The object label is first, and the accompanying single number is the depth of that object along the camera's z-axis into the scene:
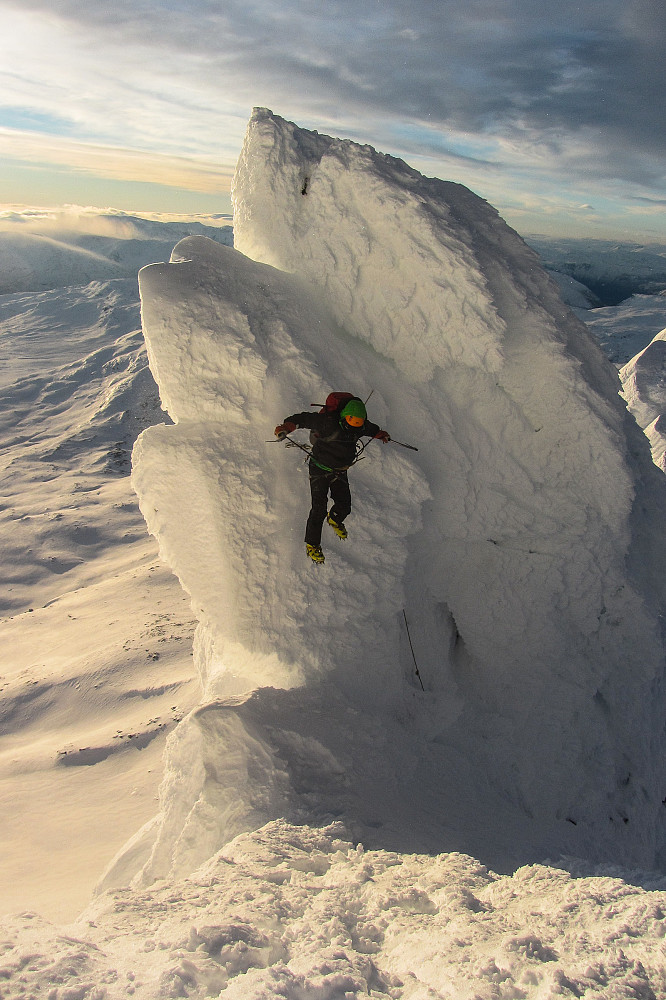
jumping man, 4.23
